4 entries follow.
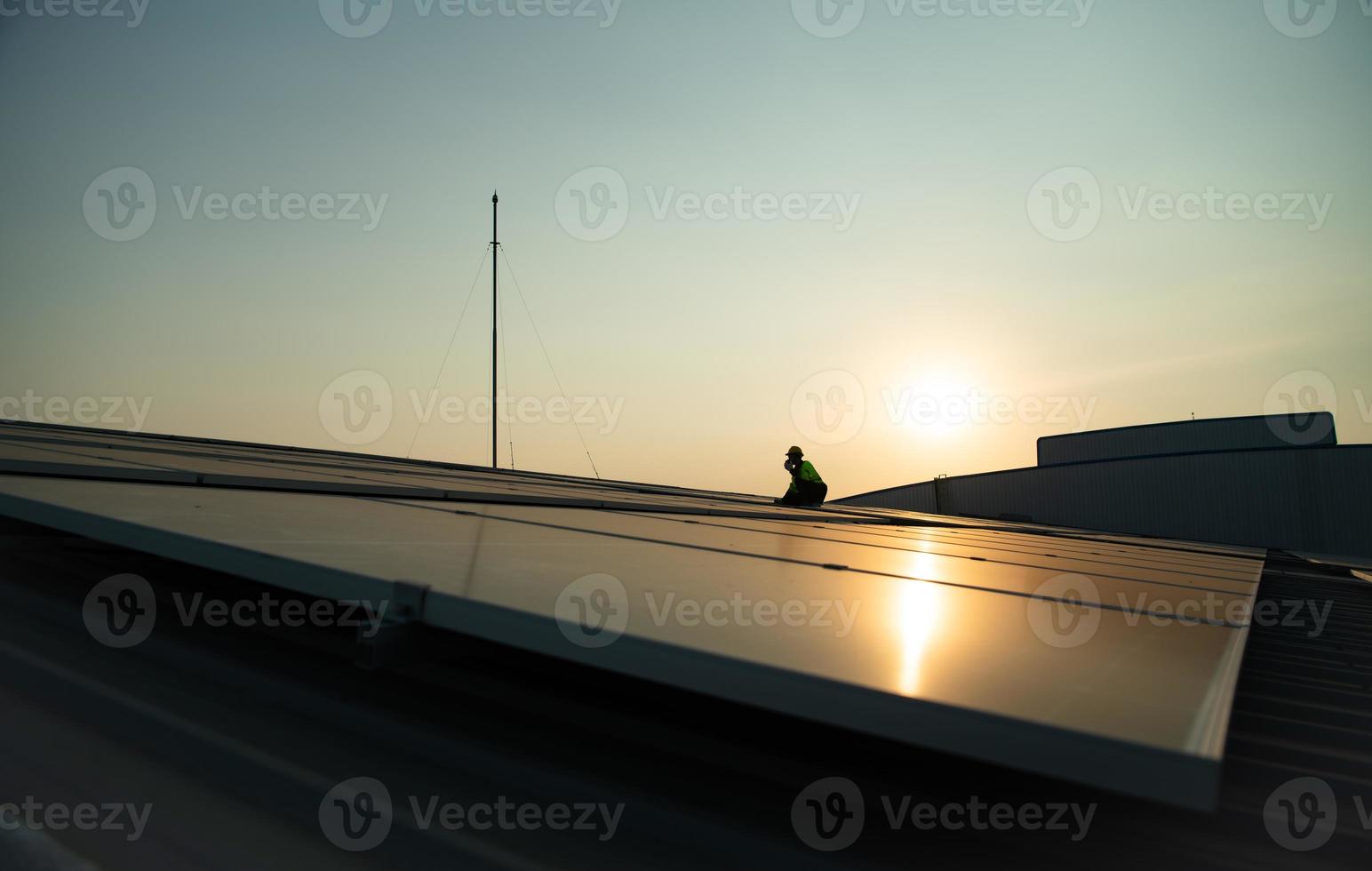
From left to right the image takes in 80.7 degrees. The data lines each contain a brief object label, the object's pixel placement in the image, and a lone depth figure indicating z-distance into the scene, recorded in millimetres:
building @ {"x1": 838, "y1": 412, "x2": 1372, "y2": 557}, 34062
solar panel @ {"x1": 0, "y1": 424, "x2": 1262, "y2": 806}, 1541
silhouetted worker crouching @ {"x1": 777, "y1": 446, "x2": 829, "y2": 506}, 14305
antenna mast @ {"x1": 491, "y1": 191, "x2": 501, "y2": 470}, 28281
